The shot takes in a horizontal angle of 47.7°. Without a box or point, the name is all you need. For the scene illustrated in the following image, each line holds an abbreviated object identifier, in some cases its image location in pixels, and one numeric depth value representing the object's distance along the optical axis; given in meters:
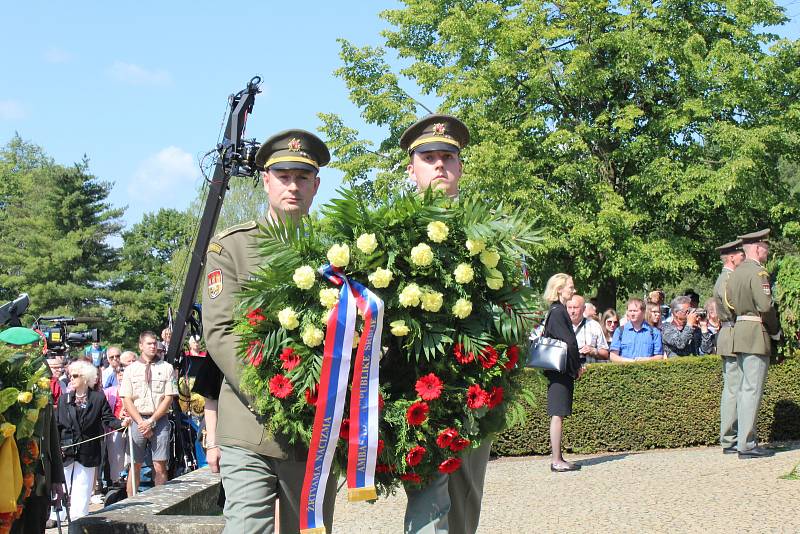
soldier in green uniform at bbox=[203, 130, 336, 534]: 3.92
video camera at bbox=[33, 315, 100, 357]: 13.18
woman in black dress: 9.61
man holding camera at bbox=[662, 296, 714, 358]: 13.53
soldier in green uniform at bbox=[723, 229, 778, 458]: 9.90
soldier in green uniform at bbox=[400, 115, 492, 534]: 4.57
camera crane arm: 12.26
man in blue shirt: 12.71
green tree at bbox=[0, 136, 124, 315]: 52.00
